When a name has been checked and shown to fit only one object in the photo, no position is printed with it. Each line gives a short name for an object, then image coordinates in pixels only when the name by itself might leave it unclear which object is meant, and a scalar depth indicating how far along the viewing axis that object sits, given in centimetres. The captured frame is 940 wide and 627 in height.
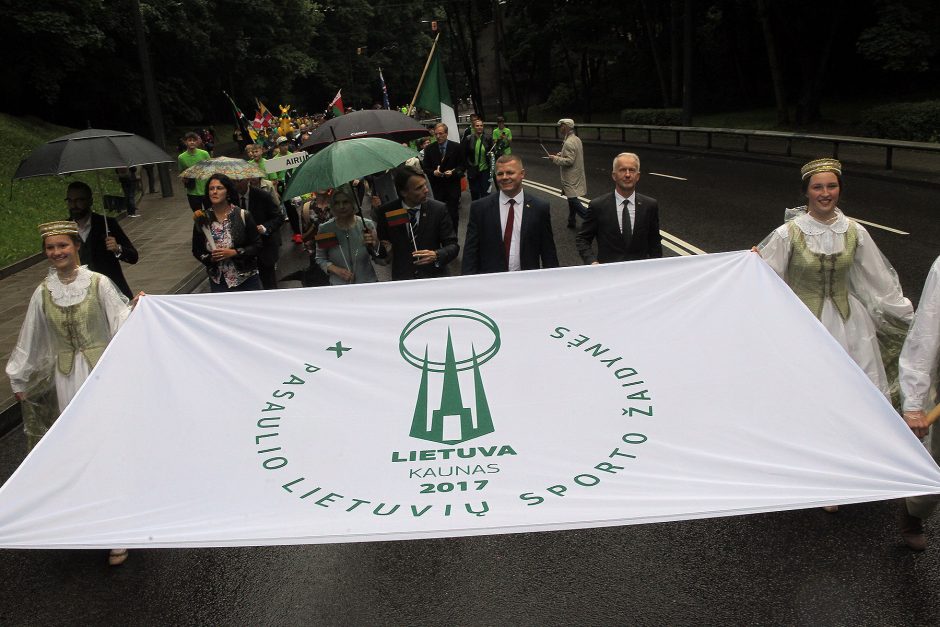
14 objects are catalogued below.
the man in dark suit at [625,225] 680
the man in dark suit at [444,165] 1409
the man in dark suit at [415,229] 745
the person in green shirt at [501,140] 1706
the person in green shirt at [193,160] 1344
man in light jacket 1452
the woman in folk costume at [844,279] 535
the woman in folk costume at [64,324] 557
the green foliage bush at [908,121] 2438
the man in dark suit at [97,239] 810
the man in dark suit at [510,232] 663
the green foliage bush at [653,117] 4000
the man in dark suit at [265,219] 920
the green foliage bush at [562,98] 6309
